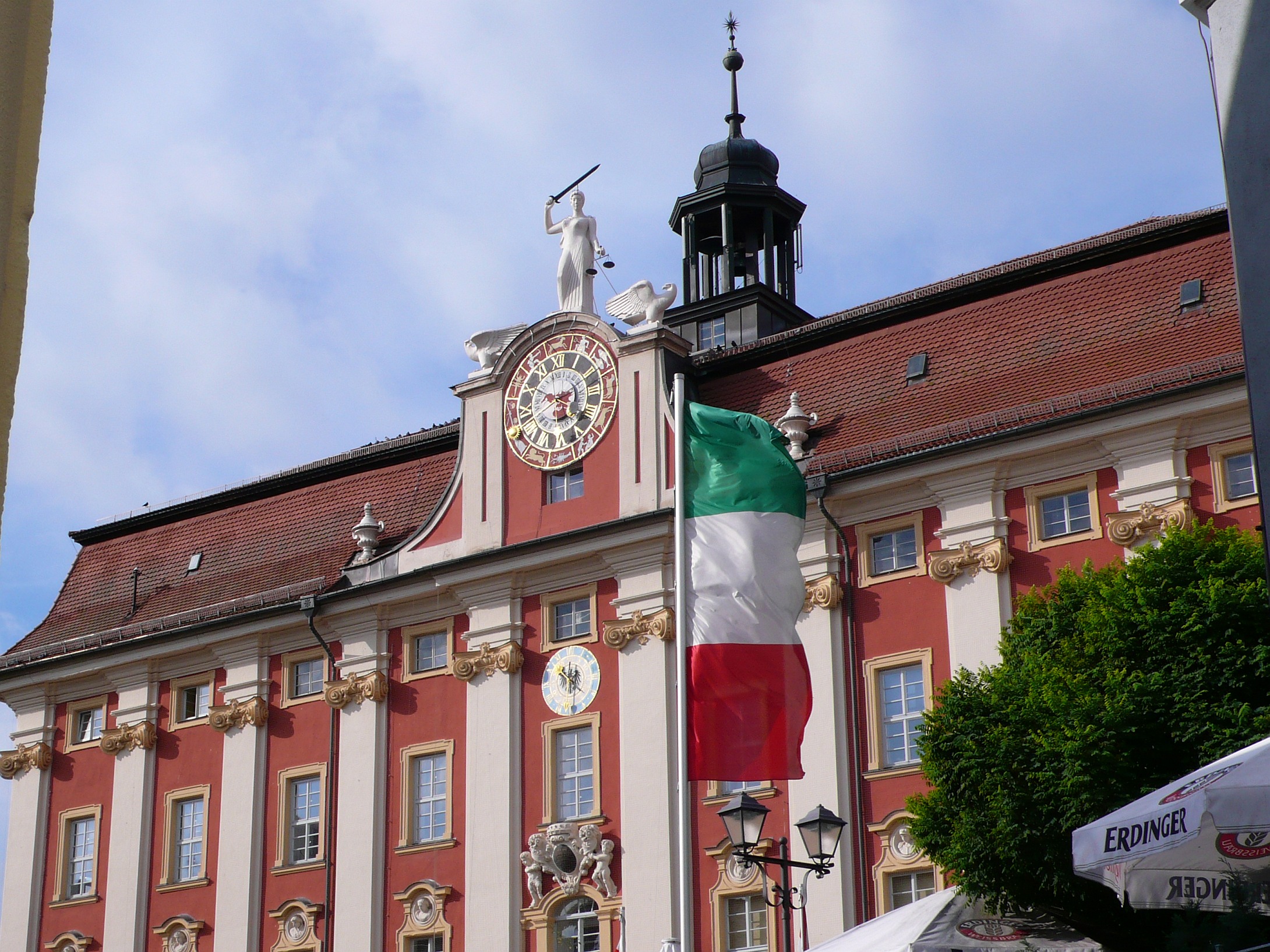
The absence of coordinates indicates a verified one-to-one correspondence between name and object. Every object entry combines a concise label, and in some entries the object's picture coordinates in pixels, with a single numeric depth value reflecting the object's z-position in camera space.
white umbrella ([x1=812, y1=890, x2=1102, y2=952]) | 20.27
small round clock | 33.47
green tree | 22.42
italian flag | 16.94
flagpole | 16.17
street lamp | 20.50
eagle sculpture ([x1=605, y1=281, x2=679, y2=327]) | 35.44
